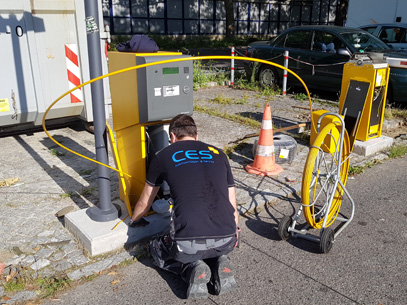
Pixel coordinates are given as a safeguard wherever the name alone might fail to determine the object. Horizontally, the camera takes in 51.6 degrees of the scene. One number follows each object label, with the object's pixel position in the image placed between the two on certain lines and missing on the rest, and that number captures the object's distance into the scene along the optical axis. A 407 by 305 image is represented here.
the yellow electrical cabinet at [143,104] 3.91
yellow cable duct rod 3.37
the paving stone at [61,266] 3.68
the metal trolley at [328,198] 3.74
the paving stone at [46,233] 4.19
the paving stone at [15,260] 3.72
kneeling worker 3.23
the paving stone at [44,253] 3.84
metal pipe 3.69
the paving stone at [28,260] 3.73
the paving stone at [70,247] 3.94
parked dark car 9.09
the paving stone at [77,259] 3.76
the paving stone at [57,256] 3.80
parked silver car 11.43
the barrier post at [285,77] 10.40
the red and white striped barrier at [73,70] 6.69
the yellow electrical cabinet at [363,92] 6.41
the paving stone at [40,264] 3.69
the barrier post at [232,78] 11.84
